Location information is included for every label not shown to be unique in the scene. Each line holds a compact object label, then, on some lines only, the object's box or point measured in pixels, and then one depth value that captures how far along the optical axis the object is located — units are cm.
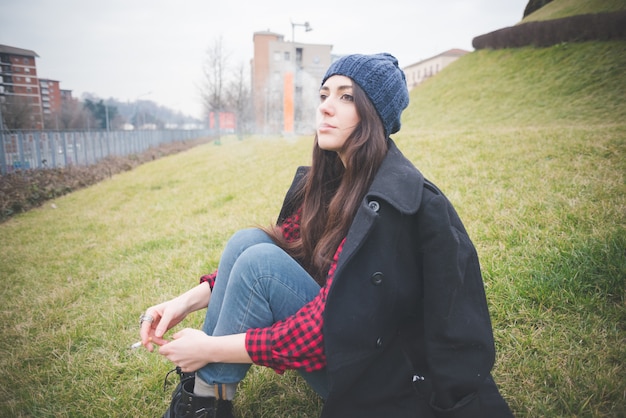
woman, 120
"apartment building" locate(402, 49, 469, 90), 7338
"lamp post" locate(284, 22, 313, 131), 1770
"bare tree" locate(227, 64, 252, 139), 3362
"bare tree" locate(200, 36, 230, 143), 3162
